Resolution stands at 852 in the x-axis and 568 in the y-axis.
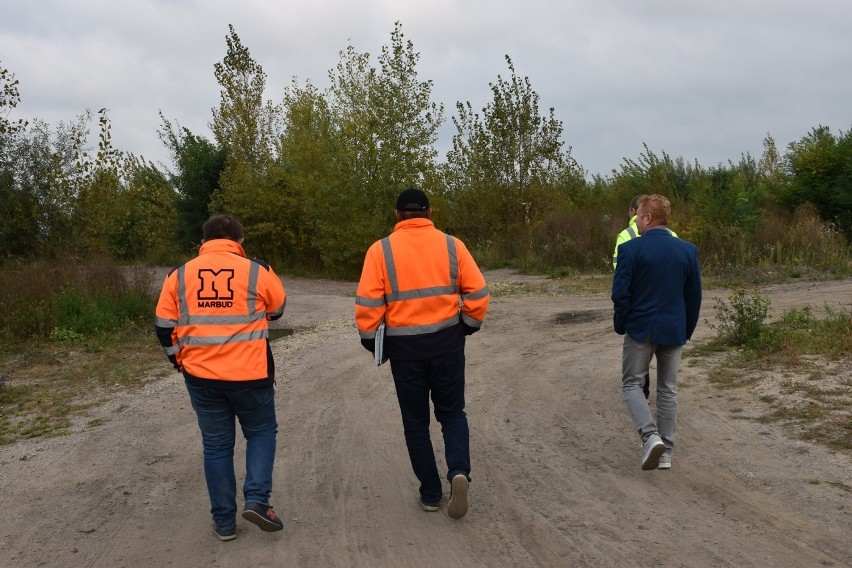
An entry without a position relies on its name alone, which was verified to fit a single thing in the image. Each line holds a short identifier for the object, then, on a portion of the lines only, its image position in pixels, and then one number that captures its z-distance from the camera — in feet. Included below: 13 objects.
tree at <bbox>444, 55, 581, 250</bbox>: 97.71
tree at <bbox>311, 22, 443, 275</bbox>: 87.45
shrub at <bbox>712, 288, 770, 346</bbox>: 33.01
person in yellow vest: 25.02
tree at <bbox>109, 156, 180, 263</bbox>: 110.83
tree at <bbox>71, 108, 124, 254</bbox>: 58.59
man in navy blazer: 19.25
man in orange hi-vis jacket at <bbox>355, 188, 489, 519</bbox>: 16.75
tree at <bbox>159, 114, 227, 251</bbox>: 114.52
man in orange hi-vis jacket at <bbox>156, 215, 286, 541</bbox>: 15.96
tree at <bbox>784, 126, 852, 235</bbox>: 81.41
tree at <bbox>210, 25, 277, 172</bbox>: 116.98
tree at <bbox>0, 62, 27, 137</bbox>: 57.21
